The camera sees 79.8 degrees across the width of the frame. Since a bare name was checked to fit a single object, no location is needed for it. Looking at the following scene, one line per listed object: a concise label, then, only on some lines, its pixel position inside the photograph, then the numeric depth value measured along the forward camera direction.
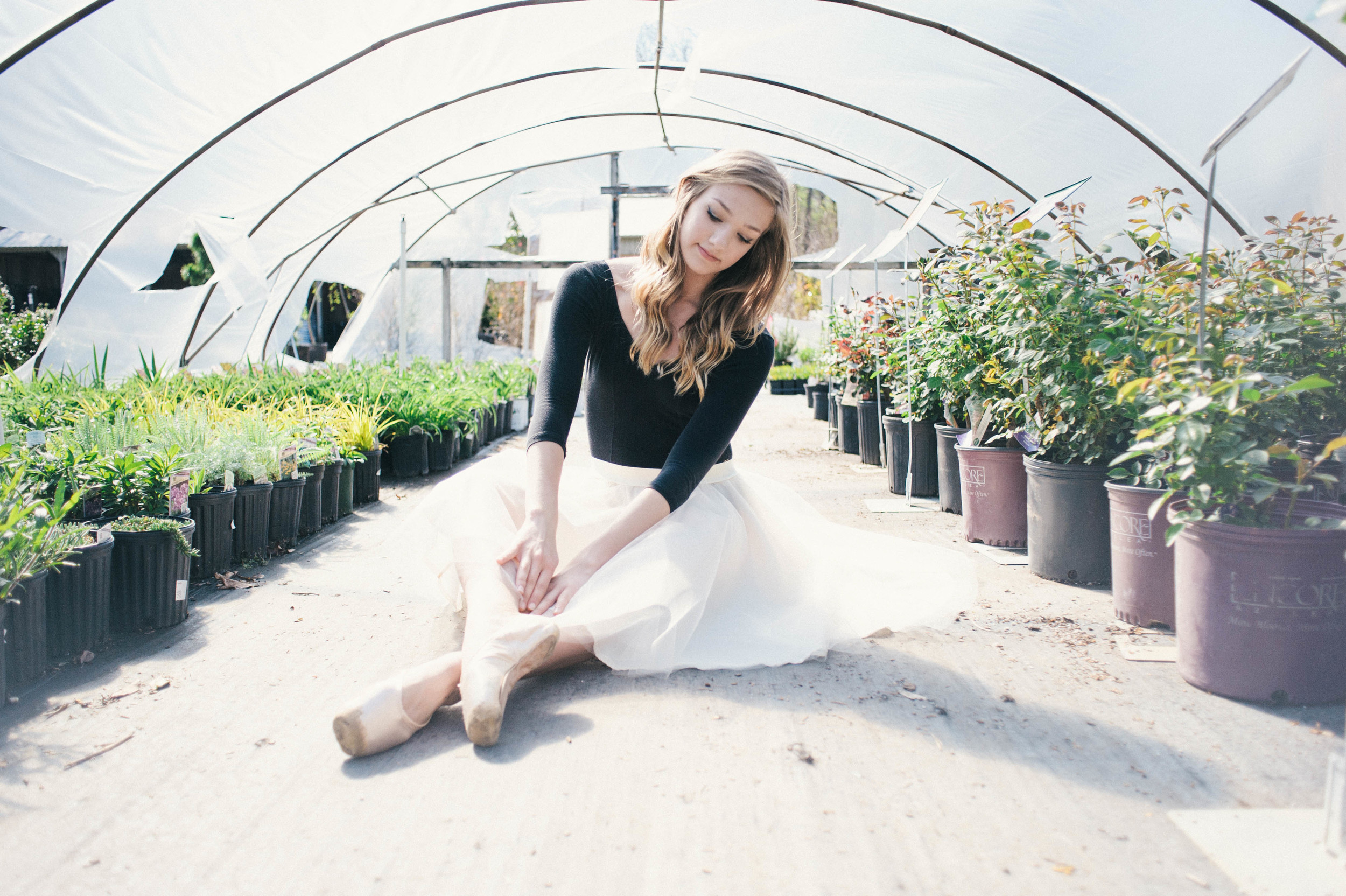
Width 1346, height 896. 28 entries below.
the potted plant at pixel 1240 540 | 1.70
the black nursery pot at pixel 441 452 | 5.37
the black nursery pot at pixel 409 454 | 5.05
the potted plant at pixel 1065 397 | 2.59
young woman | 1.79
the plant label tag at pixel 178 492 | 2.41
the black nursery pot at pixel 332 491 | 3.76
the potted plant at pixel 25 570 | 1.72
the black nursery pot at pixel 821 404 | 9.43
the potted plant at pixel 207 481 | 2.71
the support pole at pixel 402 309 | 8.12
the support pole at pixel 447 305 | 10.62
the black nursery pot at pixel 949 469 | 3.99
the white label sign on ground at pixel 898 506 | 4.25
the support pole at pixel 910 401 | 4.35
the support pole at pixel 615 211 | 9.93
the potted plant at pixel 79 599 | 2.03
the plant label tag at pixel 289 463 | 3.21
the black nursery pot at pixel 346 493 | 4.00
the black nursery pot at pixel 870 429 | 5.84
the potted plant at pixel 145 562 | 2.22
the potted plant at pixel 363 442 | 4.20
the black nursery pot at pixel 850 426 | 6.59
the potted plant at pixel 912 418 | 4.34
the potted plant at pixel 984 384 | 3.18
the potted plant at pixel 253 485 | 2.97
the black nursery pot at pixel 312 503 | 3.48
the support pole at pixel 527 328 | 12.20
